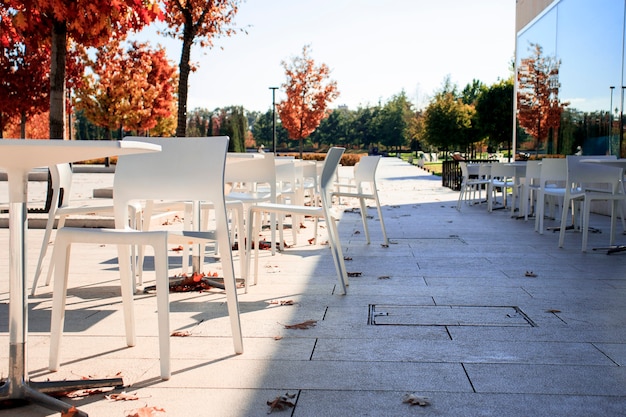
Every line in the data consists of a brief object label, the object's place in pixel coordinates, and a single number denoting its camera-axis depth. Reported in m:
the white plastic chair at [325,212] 4.96
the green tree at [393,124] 77.50
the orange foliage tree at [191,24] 11.95
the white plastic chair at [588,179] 7.34
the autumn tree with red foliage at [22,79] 24.89
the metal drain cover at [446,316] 4.14
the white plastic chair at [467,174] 13.34
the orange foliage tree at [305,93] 42.97
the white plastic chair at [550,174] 8.78
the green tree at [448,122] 39.94
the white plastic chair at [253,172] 6.12
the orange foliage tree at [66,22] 8.15
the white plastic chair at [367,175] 7.42
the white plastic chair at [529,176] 10.38
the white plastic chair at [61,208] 5.11
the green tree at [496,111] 35.41
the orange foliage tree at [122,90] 31.30
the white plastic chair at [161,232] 3.18
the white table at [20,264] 2.72
